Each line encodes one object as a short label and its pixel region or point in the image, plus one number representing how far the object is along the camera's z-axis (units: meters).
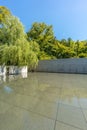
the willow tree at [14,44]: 5.28
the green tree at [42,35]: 9.94
